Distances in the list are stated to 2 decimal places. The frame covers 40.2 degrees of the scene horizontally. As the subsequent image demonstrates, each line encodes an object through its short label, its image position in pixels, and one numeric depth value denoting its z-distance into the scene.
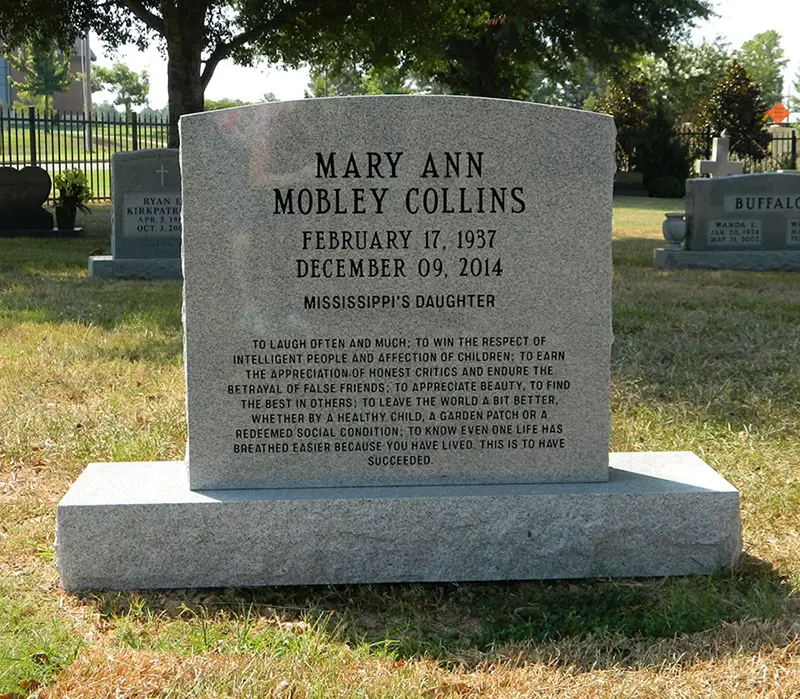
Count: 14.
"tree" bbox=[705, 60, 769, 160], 36.25
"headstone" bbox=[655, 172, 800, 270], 12.55
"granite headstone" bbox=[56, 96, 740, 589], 3.76
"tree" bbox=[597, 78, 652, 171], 35.50
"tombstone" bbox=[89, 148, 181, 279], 11.41
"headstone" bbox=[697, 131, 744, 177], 28.06
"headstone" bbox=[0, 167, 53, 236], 16.08
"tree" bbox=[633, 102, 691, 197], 34.41
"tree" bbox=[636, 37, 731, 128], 41.72
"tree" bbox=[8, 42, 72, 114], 63.97
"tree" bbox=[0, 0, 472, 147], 16.27
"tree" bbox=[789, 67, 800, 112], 91.94
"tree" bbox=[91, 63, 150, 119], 74.56
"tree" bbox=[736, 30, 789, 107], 76.00
